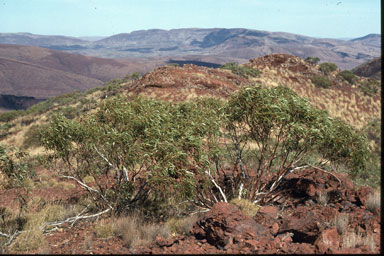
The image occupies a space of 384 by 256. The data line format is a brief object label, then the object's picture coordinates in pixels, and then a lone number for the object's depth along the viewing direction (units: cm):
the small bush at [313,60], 5498
